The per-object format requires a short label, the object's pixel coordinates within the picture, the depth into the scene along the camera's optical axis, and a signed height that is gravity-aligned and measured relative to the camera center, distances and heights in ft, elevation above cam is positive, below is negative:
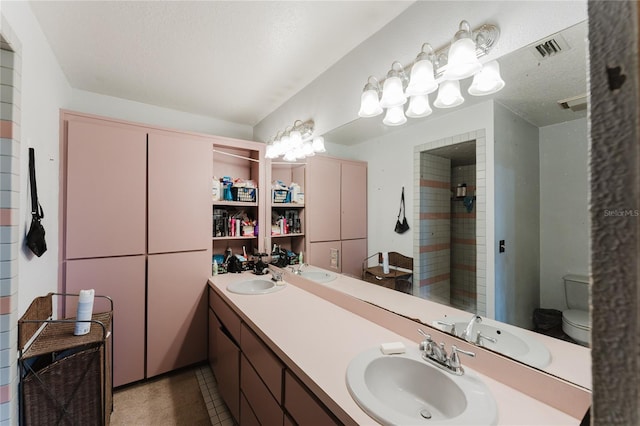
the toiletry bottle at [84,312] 4.66 -1.83
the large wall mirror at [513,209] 2.66 +0.10
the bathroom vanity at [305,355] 2.60 -1.87
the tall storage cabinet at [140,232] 5.87 -0.44
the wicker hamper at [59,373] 3.81 -2.54
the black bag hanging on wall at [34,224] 4.20 -0.16
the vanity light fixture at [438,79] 3.31 +2.01
